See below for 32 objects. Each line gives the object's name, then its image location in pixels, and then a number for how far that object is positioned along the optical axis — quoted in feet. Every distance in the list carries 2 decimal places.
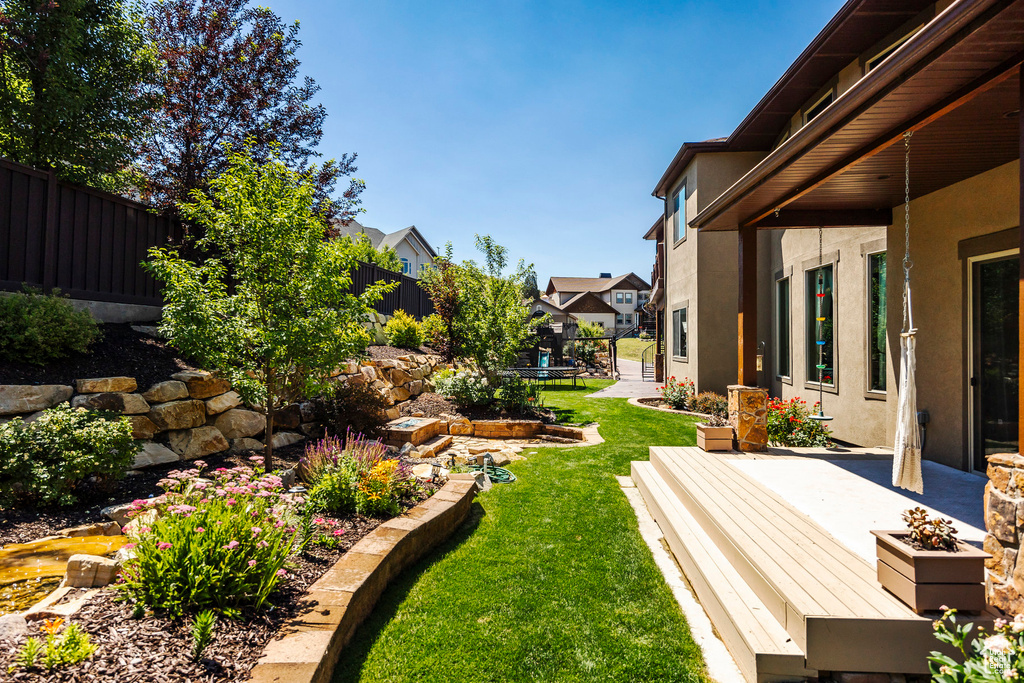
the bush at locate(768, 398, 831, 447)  20.68
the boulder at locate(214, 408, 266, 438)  18.94
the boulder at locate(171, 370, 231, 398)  18.01
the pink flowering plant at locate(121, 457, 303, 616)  7.91
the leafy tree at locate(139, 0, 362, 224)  24.53
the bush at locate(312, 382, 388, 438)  22.90
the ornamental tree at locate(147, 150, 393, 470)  15.85
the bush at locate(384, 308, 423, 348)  39.24
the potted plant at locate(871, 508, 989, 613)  7.12
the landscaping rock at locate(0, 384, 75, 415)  13.61
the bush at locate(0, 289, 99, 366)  14.73
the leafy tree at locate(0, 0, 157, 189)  19.01
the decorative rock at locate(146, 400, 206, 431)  16.65
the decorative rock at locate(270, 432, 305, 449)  20.54
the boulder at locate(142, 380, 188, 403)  16.70
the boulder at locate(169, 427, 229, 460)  17.03
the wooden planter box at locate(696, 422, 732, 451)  18.93
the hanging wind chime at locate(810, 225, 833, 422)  25.36
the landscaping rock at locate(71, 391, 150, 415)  14.89
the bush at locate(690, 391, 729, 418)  32.83
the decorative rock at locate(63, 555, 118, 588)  9.05
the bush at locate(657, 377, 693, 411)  36.42
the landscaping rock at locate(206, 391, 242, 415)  18.49
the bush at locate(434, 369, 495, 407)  31.01
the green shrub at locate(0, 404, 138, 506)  12.20
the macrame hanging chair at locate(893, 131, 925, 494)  10.77
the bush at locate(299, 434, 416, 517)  13.42
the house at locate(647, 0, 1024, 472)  9.79
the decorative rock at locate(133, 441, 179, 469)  15.69
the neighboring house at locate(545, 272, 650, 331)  154.20
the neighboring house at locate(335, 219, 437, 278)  97.76
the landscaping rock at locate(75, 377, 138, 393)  15.23
